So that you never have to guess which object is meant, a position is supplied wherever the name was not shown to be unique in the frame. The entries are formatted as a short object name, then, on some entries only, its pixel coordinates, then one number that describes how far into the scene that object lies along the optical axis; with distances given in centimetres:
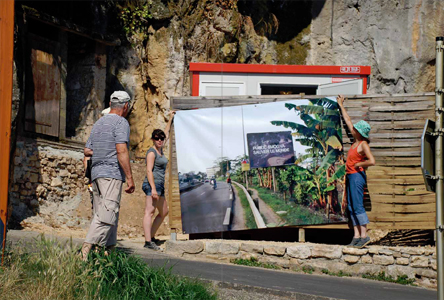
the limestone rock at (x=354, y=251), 987
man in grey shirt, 681
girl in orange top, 1016
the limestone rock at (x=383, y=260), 977
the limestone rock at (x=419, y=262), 971
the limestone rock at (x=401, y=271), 971
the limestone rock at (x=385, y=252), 981
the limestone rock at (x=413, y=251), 977
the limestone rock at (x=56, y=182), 1493
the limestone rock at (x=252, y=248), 1024
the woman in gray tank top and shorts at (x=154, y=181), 1038
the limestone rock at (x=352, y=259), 986
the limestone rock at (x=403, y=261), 973
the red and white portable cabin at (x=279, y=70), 1202
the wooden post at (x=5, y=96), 646
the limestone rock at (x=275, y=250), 1015
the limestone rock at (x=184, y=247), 1039
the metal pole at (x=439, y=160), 531
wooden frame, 1073
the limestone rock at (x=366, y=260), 984
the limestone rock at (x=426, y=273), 964
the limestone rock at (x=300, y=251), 1007
